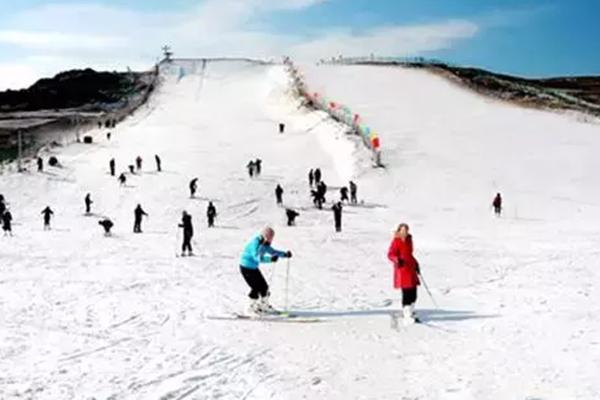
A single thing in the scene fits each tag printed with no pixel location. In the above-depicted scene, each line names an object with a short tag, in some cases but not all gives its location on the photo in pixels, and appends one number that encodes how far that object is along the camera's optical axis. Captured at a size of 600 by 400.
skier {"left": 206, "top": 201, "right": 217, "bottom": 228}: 31.27
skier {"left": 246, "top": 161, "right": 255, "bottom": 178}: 42.59
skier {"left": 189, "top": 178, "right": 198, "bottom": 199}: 37.89
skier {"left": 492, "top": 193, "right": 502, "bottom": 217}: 32.91
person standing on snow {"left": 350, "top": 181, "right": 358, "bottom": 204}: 36.12
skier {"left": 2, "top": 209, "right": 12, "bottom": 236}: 29.19
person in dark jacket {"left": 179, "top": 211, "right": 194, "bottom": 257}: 22.66
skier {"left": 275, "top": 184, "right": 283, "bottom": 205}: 36.34
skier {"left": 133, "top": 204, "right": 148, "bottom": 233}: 29.41
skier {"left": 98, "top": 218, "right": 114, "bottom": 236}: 27.98
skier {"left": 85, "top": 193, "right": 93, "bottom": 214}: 35.44
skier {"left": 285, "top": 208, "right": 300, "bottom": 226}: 30.84
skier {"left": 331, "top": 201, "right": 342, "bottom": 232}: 28.77
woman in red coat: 12.70
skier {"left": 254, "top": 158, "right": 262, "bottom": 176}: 42.96
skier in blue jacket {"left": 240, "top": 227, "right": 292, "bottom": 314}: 13.10
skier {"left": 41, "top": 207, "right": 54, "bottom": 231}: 30.88
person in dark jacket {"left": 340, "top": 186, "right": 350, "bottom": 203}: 36.00
